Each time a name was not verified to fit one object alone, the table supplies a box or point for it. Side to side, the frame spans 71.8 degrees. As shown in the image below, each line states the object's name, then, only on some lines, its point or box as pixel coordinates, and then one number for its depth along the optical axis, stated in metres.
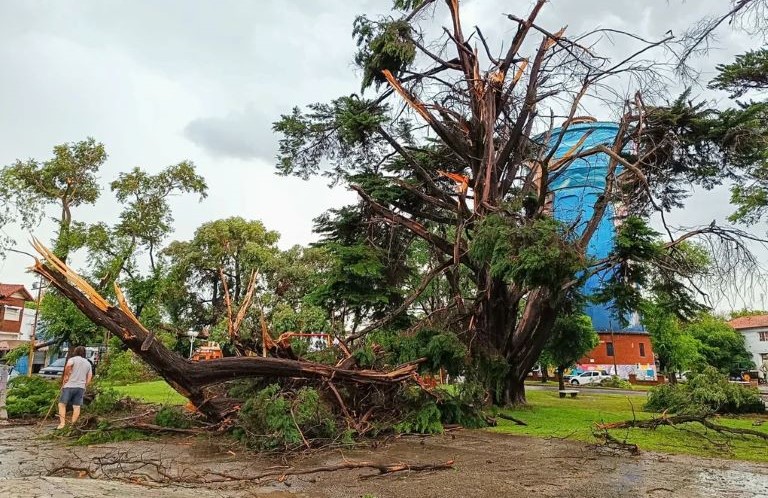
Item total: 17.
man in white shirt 9.43
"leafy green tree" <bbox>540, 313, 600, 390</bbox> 17.42
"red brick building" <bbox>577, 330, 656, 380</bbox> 46.06
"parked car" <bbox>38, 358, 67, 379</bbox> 31.80
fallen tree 7.24
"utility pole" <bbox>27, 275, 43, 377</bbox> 14.88
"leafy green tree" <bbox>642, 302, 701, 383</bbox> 39.12
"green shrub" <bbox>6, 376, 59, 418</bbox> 10.82
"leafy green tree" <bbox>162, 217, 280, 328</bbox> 37.22
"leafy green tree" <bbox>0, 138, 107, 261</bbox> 23.84
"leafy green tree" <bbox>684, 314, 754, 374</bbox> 52.38
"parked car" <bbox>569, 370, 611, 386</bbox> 40.88
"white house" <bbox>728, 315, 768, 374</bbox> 58.94
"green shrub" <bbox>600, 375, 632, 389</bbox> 37.62
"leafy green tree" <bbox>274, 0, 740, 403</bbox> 13.80
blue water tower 15.20
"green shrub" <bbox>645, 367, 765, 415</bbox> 14.50
